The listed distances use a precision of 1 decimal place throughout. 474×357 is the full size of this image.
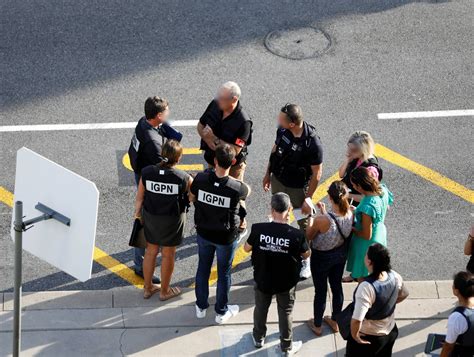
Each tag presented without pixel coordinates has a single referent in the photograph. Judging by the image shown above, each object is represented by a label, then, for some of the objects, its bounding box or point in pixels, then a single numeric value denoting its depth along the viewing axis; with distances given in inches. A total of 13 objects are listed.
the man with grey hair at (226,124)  752.3
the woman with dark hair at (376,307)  586.9
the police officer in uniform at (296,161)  713.6
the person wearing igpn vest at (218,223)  652.1
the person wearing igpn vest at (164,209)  666.2
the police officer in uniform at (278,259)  616.7
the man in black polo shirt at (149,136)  708.7
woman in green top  654.5
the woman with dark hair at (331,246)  644.7
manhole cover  1026.1
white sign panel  449.1
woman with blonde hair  700.7
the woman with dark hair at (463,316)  574.6
